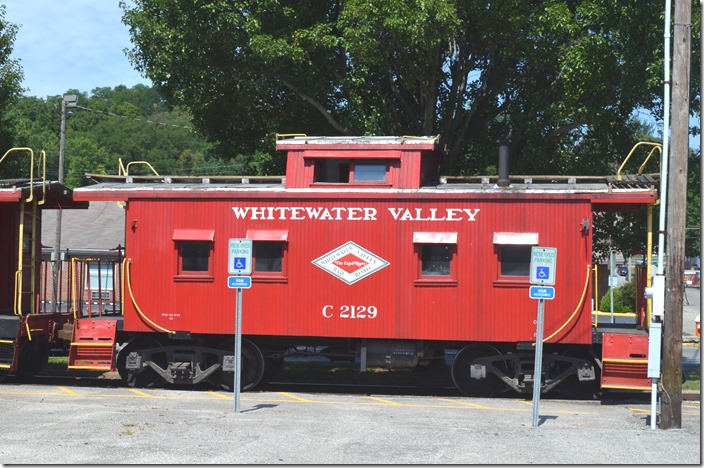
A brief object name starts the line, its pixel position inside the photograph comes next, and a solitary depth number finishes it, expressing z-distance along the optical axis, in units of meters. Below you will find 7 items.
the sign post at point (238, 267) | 14.41
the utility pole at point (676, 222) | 13.33
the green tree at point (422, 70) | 18.77
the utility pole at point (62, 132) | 28.33
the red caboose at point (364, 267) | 16.39
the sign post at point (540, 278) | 13.52
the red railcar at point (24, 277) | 17.50
